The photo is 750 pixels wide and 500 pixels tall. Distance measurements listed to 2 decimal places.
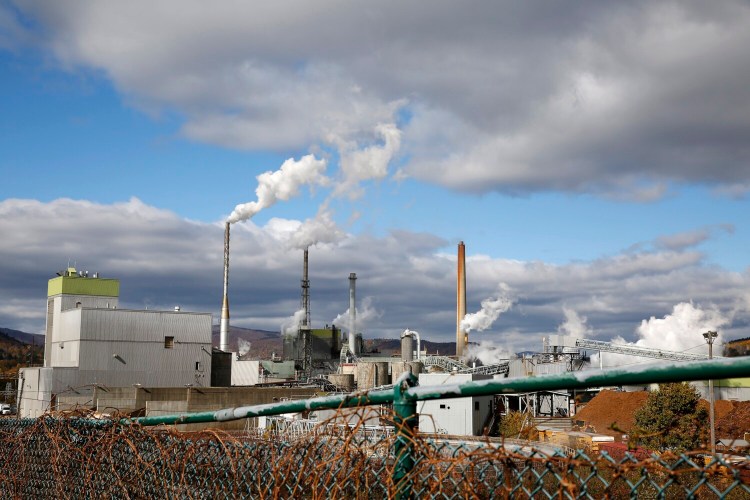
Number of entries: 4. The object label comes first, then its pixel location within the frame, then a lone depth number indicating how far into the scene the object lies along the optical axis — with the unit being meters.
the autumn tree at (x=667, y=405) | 30.33
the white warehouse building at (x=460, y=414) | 37.66
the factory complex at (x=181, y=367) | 39.28
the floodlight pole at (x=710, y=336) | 26.83
